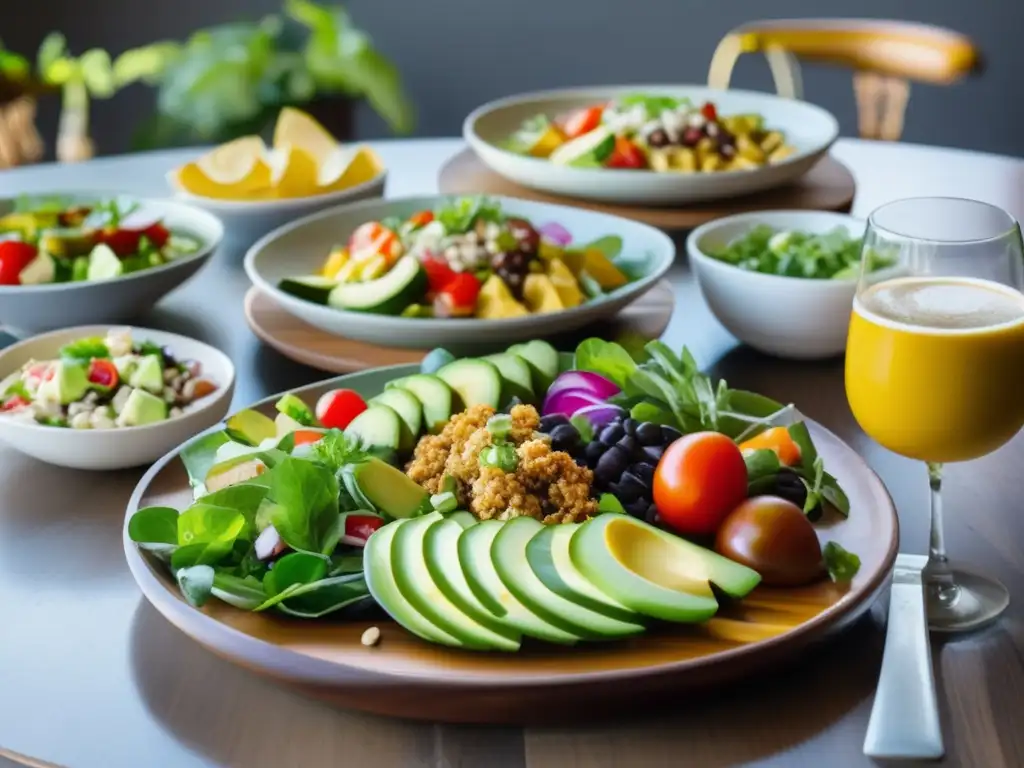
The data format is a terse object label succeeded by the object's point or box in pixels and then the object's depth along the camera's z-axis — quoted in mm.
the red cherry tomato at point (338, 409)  1540
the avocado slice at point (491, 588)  1095
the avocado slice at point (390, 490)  1291
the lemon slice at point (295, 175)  2494
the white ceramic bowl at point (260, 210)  2398
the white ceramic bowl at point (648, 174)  2445
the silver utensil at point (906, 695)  1040
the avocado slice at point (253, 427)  1504
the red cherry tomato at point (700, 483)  1256
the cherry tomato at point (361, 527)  1256
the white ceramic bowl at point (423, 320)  1795
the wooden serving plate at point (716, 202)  2482
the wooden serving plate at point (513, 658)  1065
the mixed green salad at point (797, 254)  1868
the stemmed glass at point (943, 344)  1229
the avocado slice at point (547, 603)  1095
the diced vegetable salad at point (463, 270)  1909
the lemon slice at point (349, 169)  2543
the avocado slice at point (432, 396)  1486
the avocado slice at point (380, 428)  1432
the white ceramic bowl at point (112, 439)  1534
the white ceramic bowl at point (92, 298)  1935
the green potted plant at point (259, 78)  5156
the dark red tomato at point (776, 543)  1200
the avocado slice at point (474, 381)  1521
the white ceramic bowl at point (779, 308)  1793
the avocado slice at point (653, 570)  1108
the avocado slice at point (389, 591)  1108
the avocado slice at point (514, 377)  1552
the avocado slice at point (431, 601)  1093
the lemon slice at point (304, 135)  2689
